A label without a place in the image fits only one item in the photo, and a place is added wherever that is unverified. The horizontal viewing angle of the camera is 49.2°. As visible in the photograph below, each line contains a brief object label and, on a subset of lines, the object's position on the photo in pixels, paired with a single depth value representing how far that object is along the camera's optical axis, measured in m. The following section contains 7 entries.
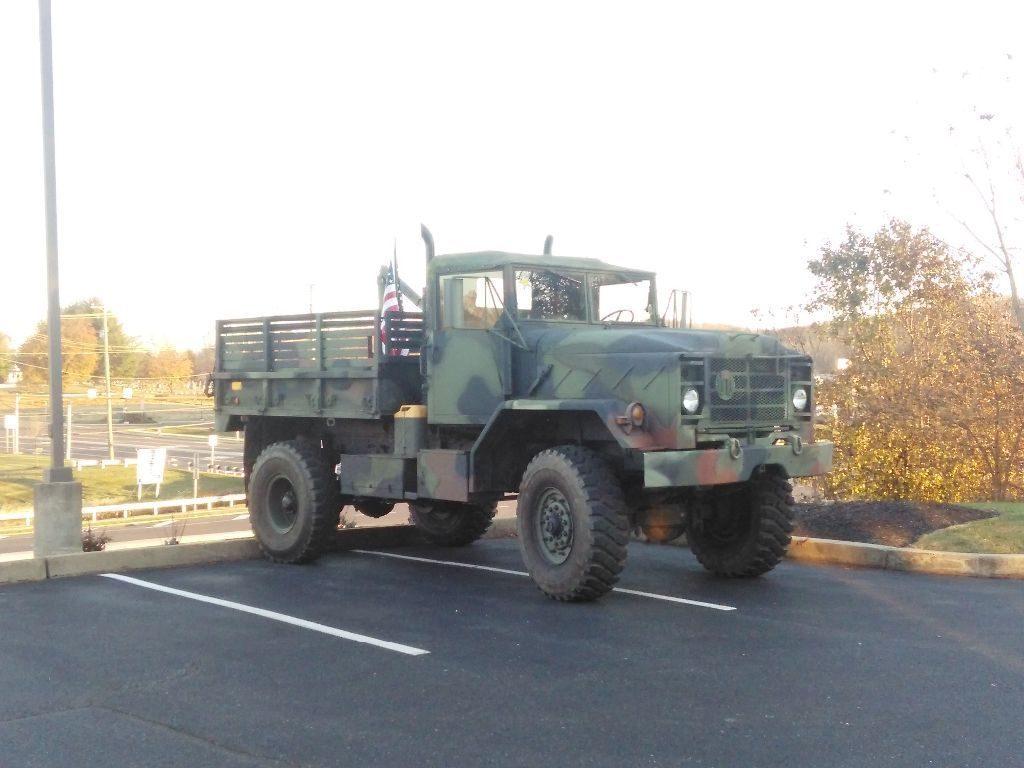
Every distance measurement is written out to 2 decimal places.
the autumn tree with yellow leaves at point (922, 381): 17.05
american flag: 10.43
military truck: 8.56
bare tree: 17.58
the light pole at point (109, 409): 64.06
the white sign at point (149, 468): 49.25
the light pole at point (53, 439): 10.22
